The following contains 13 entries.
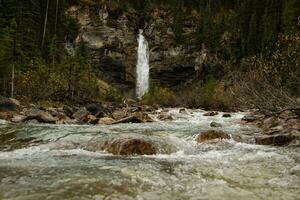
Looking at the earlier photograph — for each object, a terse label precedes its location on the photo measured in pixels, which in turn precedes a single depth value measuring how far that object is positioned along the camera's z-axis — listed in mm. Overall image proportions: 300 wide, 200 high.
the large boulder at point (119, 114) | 29719
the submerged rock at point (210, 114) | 36119
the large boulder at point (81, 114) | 27750
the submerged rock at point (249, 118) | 28425
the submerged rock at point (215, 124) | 24297
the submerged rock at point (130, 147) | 14297
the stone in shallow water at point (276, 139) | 16453
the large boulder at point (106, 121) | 26067
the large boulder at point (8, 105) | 28953
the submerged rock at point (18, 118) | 24656
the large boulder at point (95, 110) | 30331
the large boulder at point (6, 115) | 25795
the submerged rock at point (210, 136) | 17047
